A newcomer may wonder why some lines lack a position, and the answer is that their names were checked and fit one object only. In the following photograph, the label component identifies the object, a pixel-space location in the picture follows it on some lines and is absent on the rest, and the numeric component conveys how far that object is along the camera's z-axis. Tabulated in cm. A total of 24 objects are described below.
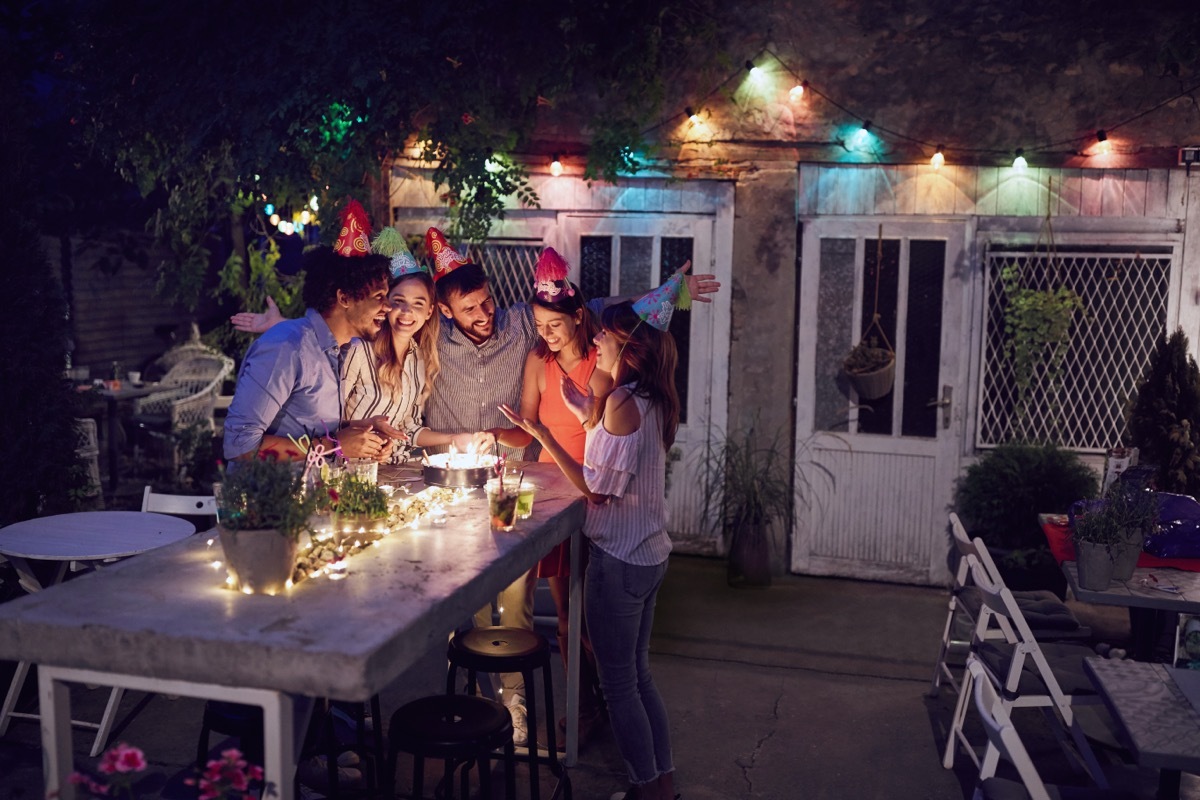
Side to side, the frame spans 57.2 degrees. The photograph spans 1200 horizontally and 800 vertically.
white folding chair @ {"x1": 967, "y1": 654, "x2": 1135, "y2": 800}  296
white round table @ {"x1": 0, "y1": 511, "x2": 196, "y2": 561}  414
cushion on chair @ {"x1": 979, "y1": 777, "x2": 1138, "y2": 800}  306
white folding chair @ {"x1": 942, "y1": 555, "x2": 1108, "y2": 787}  400
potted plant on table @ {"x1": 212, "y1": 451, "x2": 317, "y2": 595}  278
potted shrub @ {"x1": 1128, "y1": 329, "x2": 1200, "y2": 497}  609
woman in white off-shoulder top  371
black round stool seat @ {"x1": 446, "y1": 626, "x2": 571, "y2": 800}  383
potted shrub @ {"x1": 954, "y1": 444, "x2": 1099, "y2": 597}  661
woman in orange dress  438
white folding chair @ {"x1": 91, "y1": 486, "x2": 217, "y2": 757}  443
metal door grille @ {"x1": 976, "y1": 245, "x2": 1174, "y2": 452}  678
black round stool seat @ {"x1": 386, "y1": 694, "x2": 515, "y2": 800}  328
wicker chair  962
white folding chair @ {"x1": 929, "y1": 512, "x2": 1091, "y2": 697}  466
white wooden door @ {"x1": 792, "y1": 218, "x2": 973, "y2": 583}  702
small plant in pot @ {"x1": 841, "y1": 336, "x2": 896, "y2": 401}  691
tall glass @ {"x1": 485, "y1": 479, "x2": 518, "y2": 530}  356
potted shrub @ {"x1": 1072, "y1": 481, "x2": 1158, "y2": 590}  433
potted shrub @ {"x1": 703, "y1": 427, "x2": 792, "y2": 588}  699
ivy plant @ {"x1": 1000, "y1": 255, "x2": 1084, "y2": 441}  677
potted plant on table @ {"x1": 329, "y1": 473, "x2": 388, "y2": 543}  335
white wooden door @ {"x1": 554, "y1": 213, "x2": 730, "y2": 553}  734
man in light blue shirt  408
